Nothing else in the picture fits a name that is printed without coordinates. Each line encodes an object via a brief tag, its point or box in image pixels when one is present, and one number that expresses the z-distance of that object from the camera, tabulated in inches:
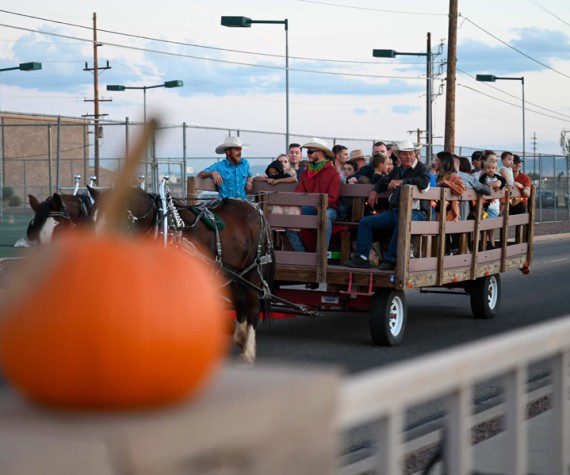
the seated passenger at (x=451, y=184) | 497.0
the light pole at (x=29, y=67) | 1343.5
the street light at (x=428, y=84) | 1408.7
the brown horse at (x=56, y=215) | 451.2
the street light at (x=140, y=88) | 1339.1
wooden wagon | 446.3
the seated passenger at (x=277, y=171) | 570.6
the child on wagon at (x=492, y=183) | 555.5
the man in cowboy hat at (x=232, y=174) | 498.3
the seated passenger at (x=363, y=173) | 523.5
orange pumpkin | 61.1
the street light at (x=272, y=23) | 1135.0
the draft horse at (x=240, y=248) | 422.3
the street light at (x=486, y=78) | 1823.3
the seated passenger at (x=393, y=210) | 450.9
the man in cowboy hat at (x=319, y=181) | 474.0
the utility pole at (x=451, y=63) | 1253.7
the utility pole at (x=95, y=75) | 2119.8
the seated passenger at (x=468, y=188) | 520.6
